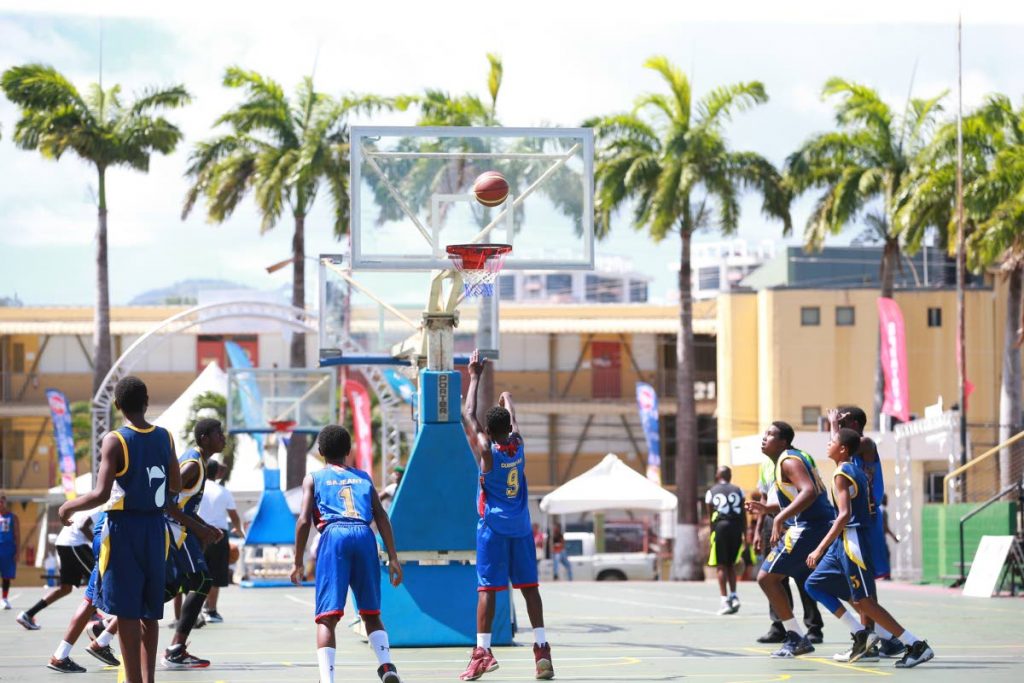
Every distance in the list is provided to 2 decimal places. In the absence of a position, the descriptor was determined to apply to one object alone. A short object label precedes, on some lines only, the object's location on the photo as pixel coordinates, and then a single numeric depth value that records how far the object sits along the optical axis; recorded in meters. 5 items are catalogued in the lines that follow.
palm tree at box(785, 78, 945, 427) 42.16
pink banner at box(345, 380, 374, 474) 40.19
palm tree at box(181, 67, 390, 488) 43.62
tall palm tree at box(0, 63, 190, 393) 42.88
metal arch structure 36.50
